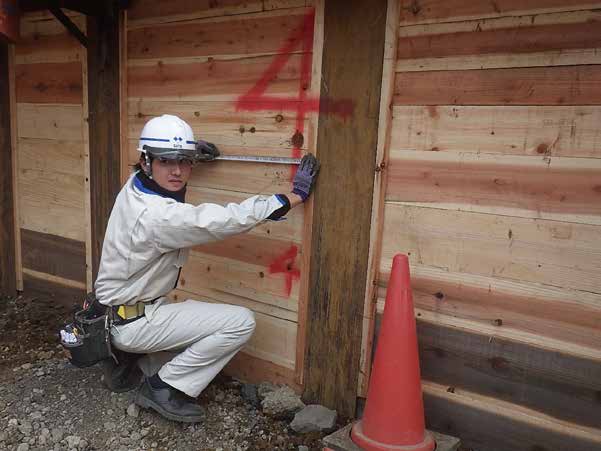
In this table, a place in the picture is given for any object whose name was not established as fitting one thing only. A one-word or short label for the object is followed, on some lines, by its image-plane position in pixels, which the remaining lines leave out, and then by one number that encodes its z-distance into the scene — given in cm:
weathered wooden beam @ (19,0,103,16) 442
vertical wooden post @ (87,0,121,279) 457
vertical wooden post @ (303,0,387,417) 331
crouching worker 336
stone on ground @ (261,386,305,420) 371
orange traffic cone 292
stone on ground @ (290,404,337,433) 353
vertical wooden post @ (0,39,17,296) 557
